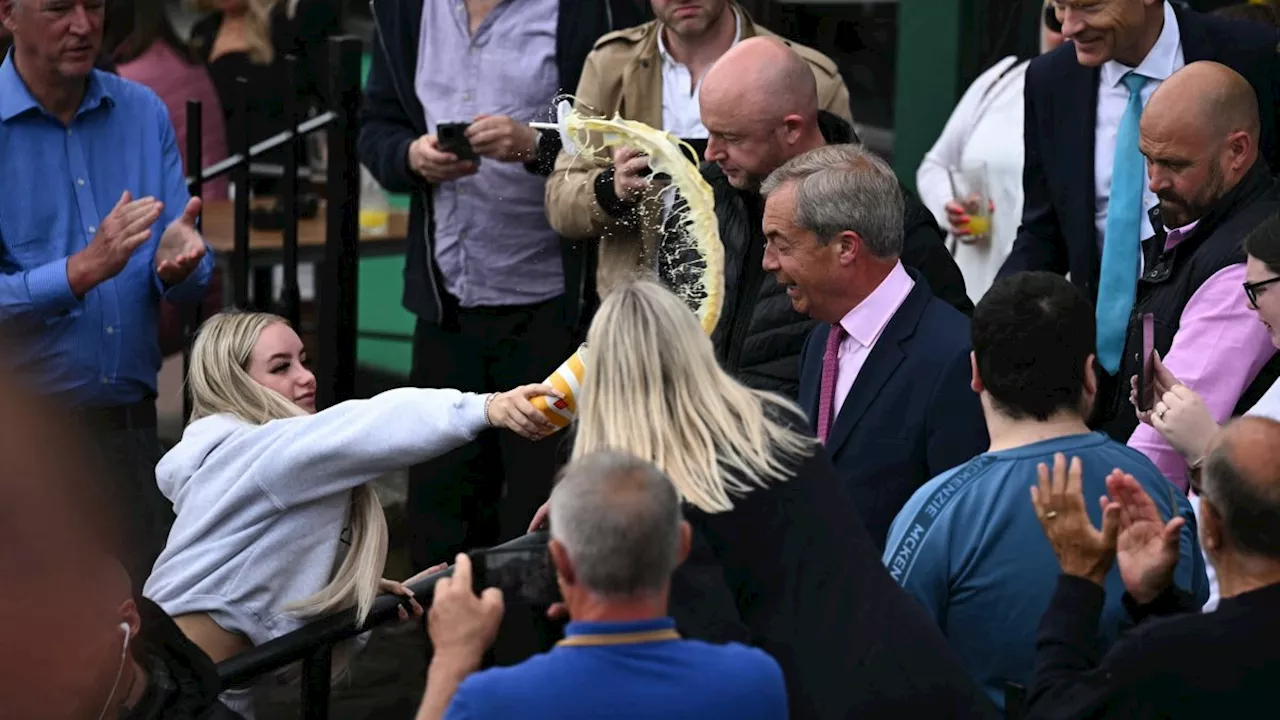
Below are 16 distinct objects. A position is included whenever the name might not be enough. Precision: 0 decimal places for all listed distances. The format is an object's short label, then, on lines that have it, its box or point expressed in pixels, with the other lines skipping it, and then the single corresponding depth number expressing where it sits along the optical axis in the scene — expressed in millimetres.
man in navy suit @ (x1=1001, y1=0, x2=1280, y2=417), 9164
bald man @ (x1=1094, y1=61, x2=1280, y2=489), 7910
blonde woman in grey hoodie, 7254
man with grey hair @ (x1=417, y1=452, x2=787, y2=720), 4613
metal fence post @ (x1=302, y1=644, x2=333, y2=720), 7301
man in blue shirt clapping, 9953
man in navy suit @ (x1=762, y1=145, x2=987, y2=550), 7578
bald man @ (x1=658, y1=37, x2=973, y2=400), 9016
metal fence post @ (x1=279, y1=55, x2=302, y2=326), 12117
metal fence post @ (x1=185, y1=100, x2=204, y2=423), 11969
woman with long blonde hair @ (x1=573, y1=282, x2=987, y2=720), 5742
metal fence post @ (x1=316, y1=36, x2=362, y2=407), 12055
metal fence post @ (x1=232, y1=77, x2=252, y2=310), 12242
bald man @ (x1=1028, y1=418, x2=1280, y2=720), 4949
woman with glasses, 7156
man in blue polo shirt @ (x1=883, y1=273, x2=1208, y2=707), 6168
